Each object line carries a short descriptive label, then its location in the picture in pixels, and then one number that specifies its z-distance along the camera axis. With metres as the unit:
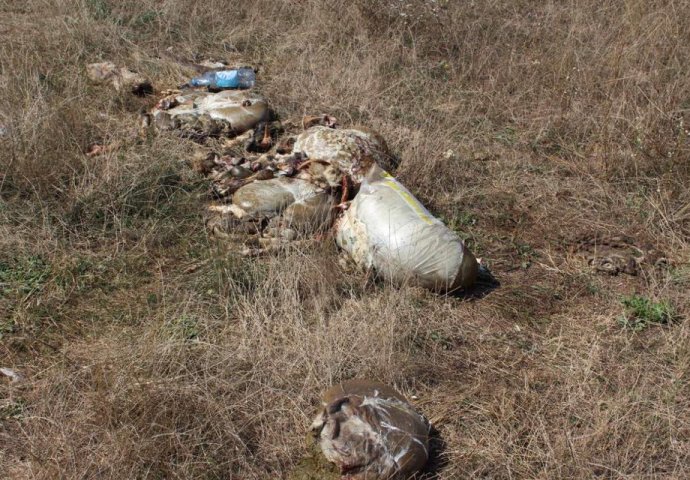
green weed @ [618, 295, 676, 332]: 3.68
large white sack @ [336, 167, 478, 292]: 3.73
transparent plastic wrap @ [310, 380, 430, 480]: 2.59
